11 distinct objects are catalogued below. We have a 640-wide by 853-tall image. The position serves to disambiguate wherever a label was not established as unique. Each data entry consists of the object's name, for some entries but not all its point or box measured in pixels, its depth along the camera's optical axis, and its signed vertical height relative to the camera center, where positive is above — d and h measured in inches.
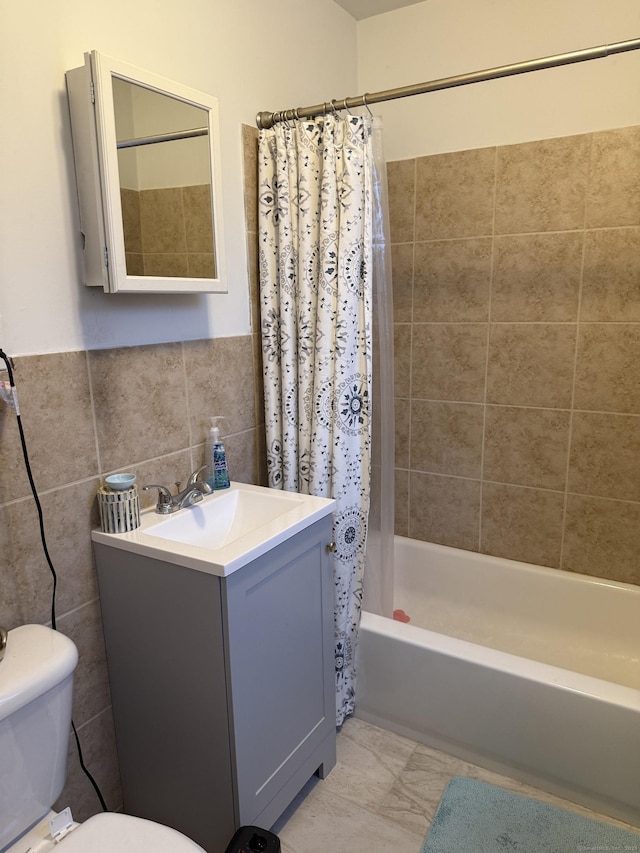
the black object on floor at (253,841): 48.3 -43.7
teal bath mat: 62.2 -56.4
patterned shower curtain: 70.6 -1.1
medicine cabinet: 52.0 +13.4
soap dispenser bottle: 70.9 -17.5
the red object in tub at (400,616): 97.0 -50.0
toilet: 42.8 -34.4
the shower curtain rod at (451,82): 56.3 +24.8
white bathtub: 64.5 -47.6
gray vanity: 53.7 -33.7
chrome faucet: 63.5 -19.9
